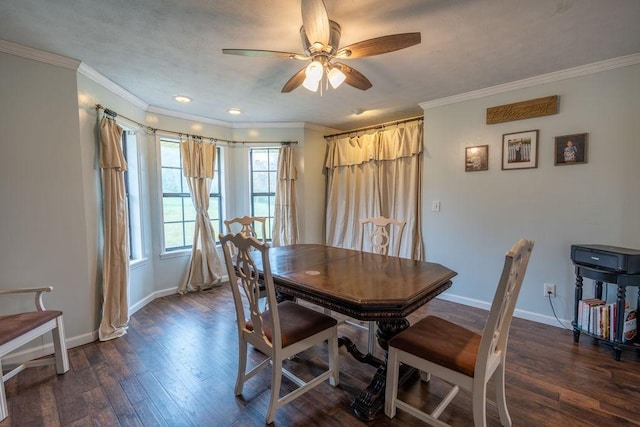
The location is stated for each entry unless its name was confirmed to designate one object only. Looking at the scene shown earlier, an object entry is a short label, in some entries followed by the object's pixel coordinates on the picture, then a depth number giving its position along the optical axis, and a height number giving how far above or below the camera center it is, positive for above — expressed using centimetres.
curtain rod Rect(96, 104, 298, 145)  259 +88
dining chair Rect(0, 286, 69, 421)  167 -81
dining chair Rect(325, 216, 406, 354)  252 -37
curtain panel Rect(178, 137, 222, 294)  368 -16
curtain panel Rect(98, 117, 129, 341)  254 -32
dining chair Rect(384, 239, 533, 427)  124 -75
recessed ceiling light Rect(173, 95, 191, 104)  308 +115
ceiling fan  146 +90
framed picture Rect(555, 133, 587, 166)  251 +44
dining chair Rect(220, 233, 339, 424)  152 -75
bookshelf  208 -81
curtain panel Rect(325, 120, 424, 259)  362 +26
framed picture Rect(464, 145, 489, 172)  302 +45
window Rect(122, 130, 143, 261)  319 +13
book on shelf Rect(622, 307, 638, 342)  212 -96
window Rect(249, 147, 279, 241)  431 +34
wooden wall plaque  263 +86
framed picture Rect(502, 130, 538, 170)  274 +49
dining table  143 -48
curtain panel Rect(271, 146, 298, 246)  415 -2
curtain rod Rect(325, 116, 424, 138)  355 +102
